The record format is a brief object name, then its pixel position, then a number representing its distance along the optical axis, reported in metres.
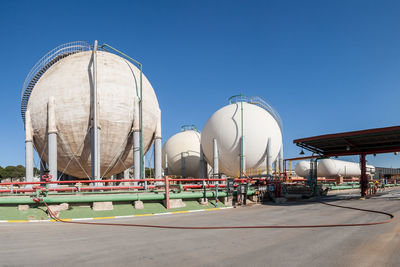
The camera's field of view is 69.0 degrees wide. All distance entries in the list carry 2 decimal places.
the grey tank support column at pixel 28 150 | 19.19
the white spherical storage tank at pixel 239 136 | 28.14
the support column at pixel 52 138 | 18.14
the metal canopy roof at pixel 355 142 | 20.31
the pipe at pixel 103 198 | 10.95
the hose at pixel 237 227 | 8.48
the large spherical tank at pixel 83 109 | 19.00
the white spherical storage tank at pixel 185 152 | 40.46
